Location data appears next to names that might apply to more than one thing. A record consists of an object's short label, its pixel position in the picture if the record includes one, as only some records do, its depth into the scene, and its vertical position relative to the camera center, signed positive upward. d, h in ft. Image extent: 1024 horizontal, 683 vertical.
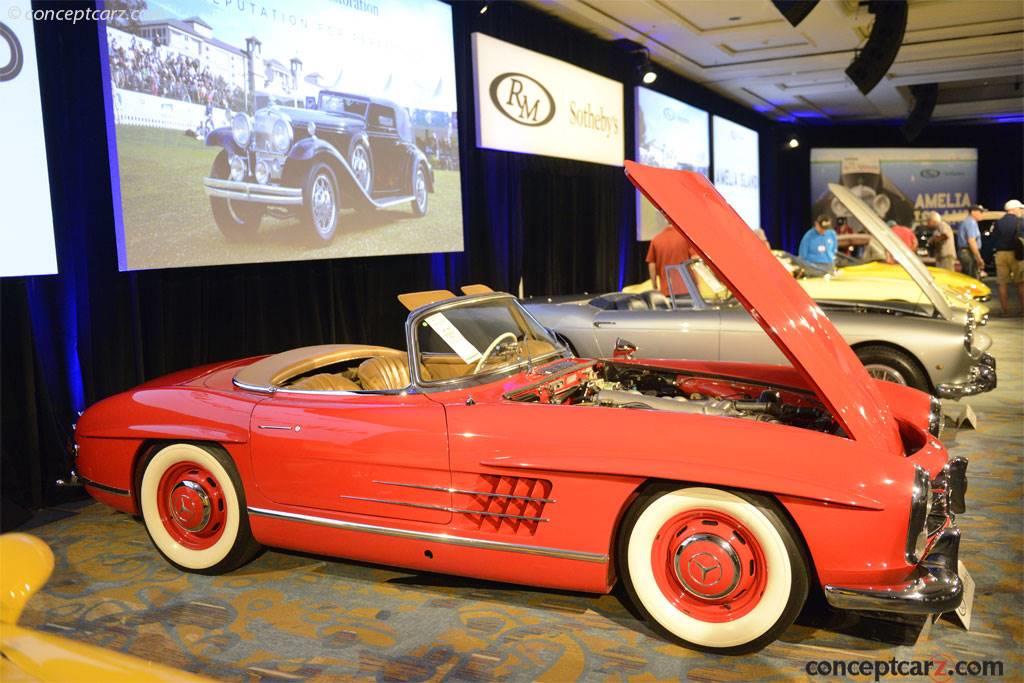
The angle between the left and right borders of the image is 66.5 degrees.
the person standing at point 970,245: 20.59 +0.33
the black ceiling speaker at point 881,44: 29.19 +8.38
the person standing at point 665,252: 24.94 +0.49
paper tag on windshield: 10.44 -0.81
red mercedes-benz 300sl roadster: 7.72 -2.19
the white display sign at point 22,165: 12.88 +2.18
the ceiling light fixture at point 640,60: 34.42 +9.42
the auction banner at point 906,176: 66.74 +7.02
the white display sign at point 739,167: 48.78 +6.56
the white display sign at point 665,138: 37.47 +6.74
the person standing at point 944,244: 33.01 +0.55
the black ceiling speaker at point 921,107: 49.47 +9.53
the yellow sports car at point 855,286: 25.41 -0.87
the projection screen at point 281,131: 15.14 +3.53
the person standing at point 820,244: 30.09 +0.67
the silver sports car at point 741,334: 17.11 -1.63
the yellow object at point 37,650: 3.98 -1.91
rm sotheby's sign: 26.12 +6.24
